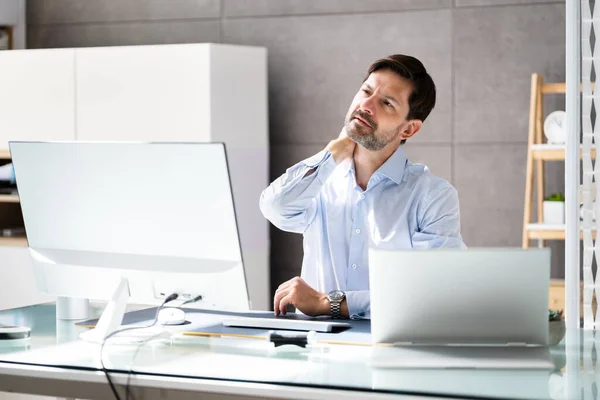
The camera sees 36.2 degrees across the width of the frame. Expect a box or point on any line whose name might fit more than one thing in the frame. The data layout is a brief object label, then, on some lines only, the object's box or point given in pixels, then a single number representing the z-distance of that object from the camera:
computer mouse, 2.53
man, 2.90
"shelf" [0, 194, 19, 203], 5.27
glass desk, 1.80
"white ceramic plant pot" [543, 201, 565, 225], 4.52
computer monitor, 2.19
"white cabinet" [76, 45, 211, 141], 4.82
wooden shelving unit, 4.45
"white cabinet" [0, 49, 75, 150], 5.09
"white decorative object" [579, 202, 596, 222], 3.38
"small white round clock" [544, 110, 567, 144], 4.50
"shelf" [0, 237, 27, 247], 5.25
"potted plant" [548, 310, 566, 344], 2.35
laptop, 1.97
